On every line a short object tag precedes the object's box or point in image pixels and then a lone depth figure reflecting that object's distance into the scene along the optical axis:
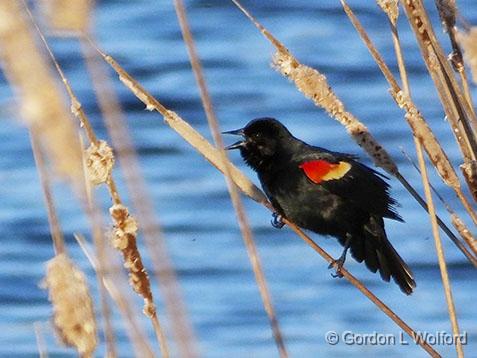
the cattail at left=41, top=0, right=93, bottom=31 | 6.80
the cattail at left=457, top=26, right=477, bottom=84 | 7.68
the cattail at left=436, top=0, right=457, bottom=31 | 7.75
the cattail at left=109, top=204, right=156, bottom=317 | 7.62
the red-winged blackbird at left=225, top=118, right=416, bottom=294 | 8.08
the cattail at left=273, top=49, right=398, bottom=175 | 7.71
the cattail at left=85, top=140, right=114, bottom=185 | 7.62
